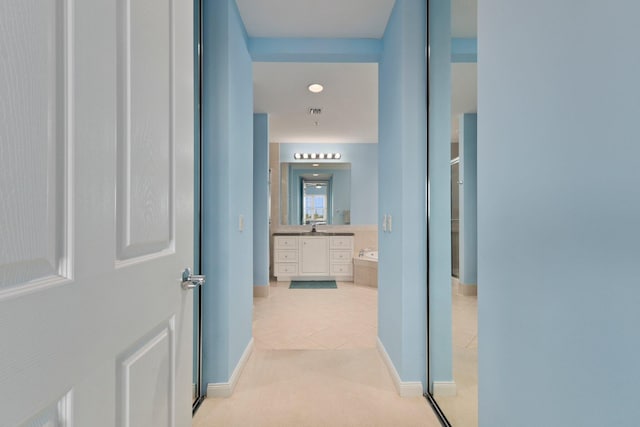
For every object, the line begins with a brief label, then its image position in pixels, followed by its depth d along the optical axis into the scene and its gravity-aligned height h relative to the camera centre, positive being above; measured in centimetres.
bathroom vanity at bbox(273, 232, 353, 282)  568 -71
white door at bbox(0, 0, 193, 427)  45 +1
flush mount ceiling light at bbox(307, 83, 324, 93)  343 +142
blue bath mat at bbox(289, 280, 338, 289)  522 -117
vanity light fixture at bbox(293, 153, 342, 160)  597 +114
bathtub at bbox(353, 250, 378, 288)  527 -92
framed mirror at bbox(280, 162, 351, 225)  585 +44
